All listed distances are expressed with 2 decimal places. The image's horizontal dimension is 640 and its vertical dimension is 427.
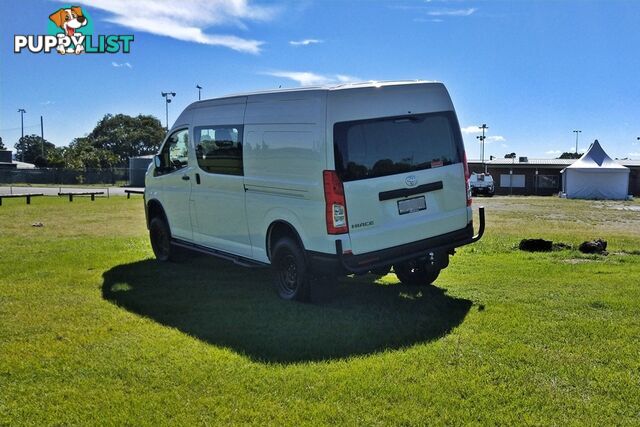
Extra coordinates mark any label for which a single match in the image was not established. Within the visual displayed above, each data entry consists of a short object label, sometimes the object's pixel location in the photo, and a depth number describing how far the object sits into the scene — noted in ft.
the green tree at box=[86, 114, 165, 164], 336.49
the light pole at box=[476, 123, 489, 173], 264.93
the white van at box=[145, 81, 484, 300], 20.31
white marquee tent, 147.64
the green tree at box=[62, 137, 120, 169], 246.99
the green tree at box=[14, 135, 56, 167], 400.65
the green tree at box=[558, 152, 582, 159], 336.12
